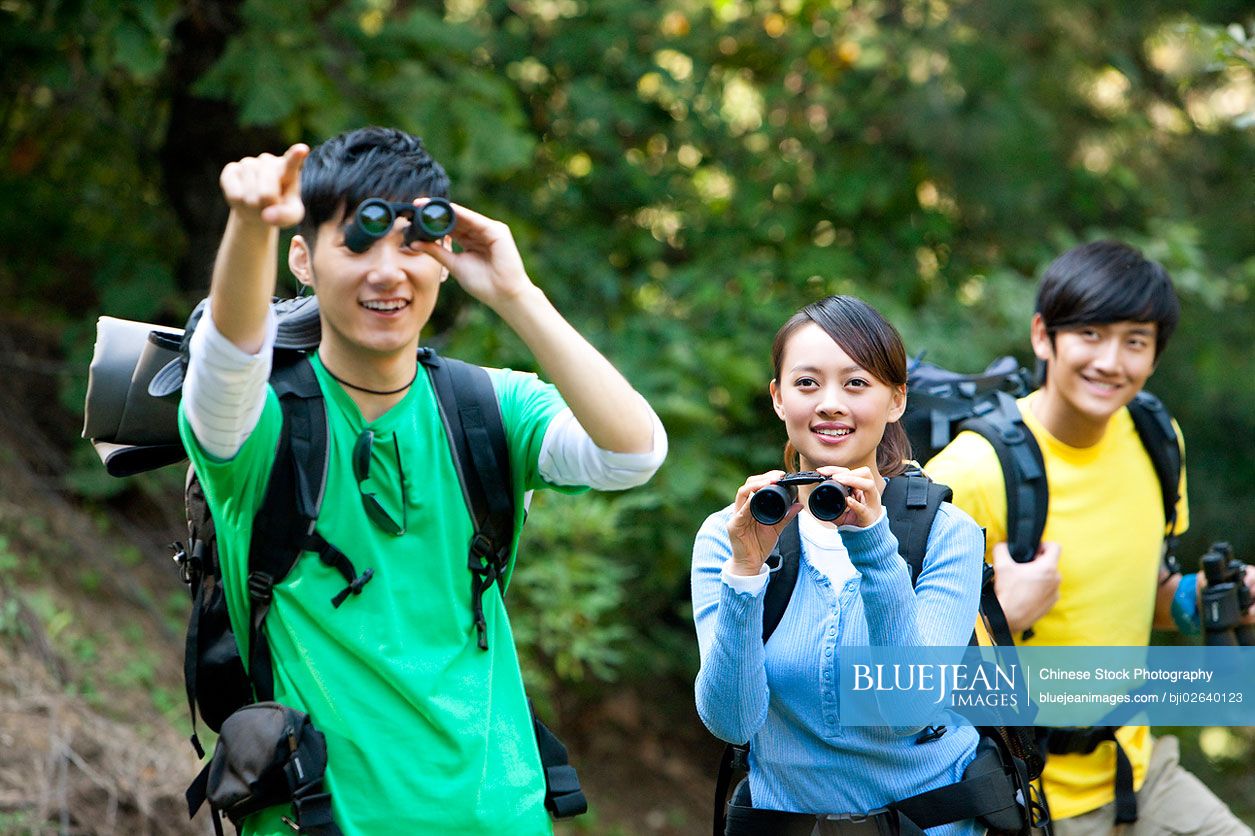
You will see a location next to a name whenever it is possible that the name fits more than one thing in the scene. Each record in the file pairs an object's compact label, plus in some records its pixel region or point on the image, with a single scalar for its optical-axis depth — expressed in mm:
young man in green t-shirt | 4734
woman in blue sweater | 5039
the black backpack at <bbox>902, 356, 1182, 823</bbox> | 6867
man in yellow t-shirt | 6953
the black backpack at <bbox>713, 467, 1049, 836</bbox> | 5312
